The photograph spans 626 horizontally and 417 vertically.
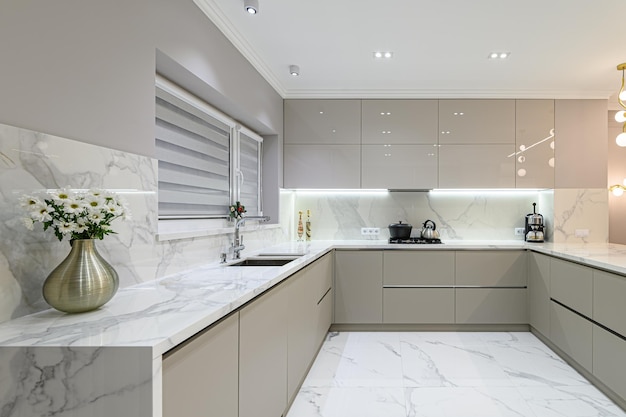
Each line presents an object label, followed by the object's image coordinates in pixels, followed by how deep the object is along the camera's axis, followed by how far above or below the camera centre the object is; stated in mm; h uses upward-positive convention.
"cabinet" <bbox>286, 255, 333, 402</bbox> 2074 -756
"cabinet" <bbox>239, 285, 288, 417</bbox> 1398 -656
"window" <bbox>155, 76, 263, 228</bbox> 2148 +378
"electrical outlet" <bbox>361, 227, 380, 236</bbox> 4152 -246
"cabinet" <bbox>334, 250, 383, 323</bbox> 3572 -776
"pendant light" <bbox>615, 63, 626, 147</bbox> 3016 +873
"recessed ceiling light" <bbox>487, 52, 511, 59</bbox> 2852 +1260
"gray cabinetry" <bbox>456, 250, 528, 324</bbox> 3514 -763
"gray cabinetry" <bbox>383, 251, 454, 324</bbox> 3547 -770
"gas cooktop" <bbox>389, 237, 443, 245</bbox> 3799 -333
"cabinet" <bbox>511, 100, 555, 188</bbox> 3740 +713
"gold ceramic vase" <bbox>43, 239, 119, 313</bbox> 1029 -217
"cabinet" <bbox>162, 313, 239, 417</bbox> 940 -498
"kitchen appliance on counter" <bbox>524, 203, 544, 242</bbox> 3723 -184
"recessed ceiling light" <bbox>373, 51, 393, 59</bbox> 2851 +1266
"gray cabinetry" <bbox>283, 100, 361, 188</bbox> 3859 +719
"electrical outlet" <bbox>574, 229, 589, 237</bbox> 3725 -232
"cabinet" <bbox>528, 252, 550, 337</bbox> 3127 -755
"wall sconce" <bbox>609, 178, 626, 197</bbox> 3602 +223
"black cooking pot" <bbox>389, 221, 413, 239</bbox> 3873 -218
